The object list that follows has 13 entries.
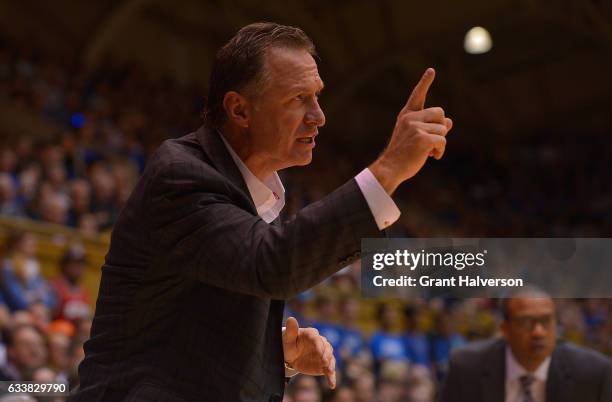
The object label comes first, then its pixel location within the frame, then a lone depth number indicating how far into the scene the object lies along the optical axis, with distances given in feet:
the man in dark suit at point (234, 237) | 7.88
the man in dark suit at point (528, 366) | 15.34
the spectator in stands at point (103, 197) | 37.96
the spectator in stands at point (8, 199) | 34.76
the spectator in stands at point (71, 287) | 30.78
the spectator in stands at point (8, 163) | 35.91
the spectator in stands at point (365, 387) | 21.89
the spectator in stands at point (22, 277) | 30.48
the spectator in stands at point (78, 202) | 37.83
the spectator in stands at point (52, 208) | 35.91
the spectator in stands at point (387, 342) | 19.36
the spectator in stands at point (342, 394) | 23.03
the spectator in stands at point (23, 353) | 18.71
